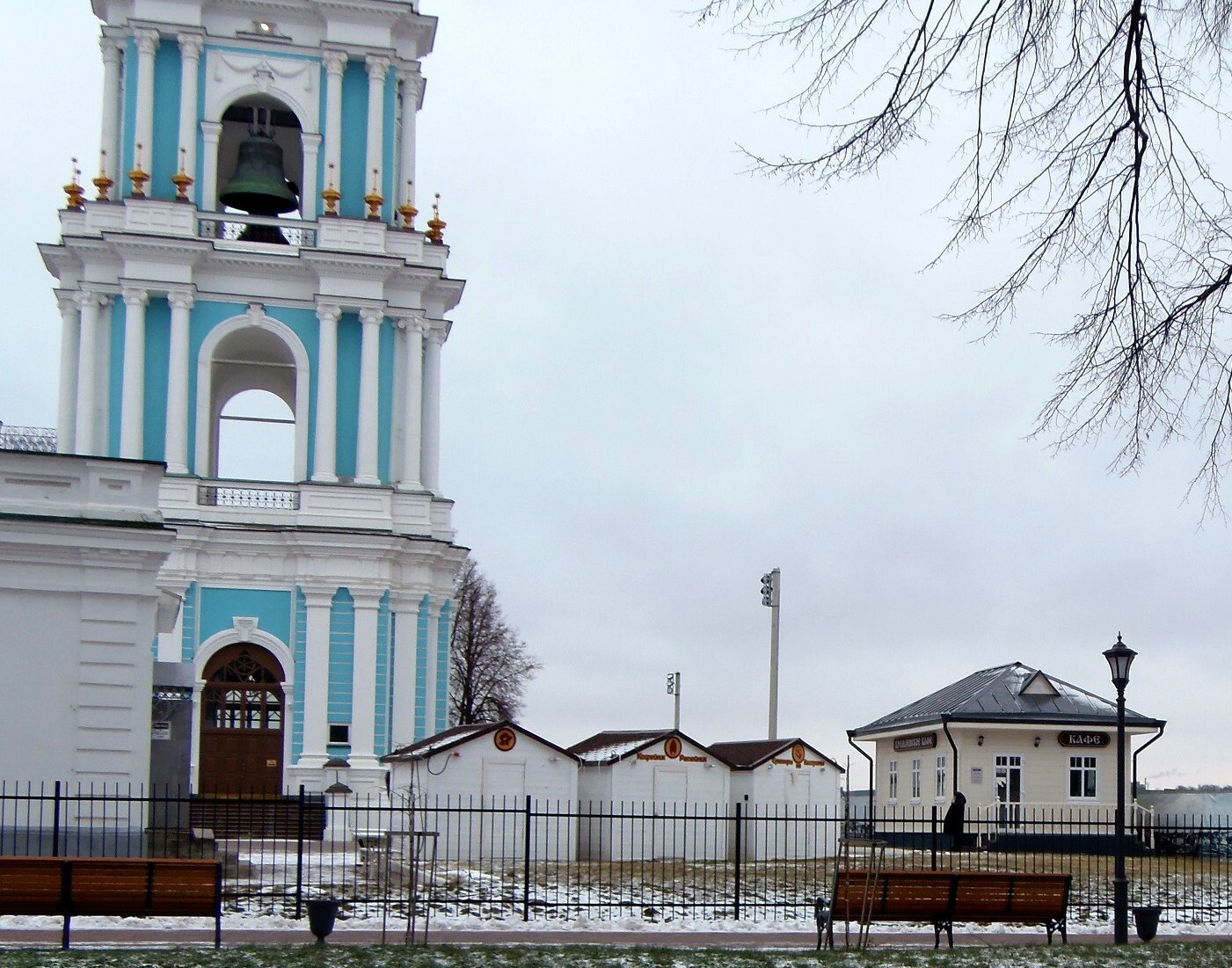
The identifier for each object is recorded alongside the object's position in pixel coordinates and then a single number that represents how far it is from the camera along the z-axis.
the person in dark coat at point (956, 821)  25.24
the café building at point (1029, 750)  42.09
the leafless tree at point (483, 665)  70.12
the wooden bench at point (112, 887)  16.94
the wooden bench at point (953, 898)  18.06
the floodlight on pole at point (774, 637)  44.34
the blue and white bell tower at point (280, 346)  38.81
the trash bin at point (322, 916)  17.30
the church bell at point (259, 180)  40.74
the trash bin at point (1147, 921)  19.33
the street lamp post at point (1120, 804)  19.47
